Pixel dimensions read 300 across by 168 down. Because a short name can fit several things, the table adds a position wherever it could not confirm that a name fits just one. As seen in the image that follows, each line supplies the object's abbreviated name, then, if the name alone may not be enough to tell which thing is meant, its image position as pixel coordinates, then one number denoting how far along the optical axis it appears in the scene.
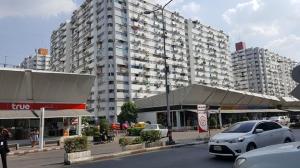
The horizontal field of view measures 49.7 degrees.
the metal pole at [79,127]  31.82
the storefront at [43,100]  27.28
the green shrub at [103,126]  29.67
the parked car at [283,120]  52.55
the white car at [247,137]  11.82
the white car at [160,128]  35.00
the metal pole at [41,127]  25.05
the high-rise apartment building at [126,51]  84.81
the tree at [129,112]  67.50
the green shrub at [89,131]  31.34
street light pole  21.35
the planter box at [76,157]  14.71
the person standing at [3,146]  13.02
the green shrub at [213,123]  47.26
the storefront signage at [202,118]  23.70
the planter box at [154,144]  19.26
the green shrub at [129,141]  17.89
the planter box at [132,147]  17.78
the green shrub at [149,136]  19.48
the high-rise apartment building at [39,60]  139.75
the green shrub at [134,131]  33.88
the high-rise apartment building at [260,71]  150.62
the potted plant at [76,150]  14.80
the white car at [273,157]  3.82
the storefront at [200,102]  54.88
